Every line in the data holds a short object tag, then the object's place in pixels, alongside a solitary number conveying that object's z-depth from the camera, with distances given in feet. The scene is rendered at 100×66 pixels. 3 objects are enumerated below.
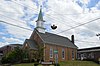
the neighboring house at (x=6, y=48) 87.32
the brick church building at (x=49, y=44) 60.76
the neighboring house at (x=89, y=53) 72.22
